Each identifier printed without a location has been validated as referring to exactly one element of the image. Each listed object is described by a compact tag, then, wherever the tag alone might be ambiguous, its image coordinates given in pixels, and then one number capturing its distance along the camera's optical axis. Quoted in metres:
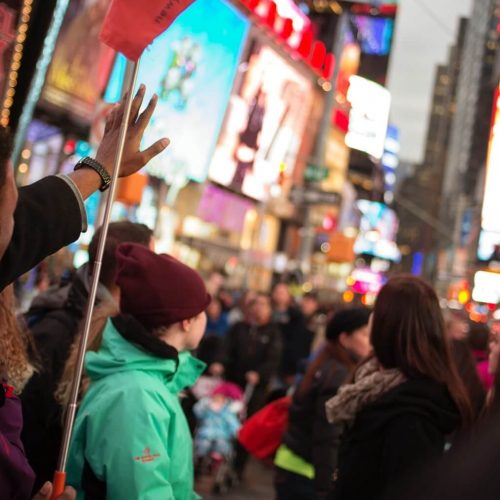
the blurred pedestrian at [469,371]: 5.22
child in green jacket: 2.84
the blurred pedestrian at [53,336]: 3.34
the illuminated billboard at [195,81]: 19.34
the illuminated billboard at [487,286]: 36.81
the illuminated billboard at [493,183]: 30.58
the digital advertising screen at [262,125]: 24.44
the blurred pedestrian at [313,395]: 4.99
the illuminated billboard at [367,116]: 48.56
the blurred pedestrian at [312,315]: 13.64
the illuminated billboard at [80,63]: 16.02
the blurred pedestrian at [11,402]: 2.45
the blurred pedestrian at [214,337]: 10.75
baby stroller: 9.39
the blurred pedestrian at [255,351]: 10.47
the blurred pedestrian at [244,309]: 10.73
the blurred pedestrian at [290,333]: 12.23
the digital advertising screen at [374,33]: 53.03
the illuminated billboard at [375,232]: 66.94
